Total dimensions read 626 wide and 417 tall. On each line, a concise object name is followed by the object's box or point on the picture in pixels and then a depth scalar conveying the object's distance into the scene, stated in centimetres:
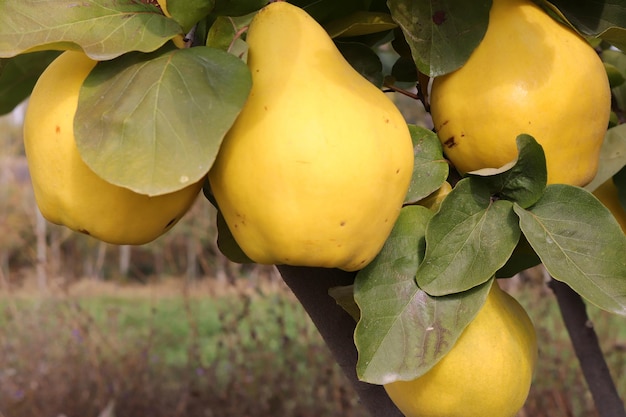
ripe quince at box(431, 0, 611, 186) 56
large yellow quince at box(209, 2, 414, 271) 46
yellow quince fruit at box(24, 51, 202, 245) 51
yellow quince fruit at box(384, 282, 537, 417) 60
